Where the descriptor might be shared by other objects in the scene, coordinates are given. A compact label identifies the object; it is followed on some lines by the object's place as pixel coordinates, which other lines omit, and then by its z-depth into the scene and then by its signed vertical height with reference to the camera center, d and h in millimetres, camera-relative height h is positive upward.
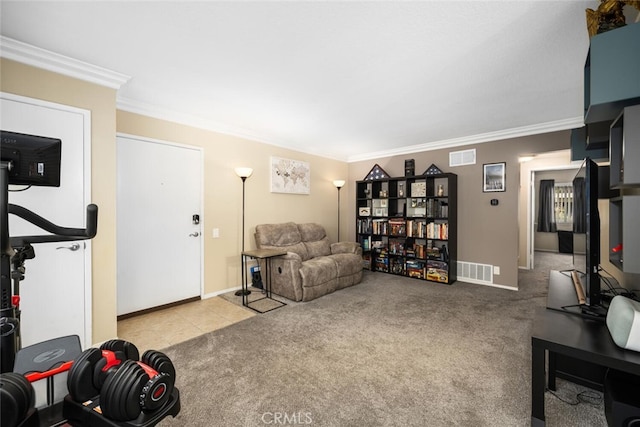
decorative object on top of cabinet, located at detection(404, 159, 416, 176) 5172 +844
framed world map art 4719 +655
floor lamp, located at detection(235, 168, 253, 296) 3943 +564
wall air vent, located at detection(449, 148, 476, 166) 4645 +933
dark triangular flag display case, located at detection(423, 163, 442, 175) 4783 +734
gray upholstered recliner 3695 -693
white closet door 2131 -88
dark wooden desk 1178 -596
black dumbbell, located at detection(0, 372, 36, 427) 684 -471
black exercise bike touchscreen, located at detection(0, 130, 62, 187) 1172 +245
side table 3536 -754
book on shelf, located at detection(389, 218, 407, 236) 5090 -251
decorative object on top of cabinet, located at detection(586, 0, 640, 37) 1344 +975
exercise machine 789 -517
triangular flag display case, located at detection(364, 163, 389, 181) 5548 +785
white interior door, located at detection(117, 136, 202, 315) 3154 -118
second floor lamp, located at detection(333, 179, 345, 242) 5762 +617
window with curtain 7543 +270
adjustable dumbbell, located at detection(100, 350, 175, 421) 858 -559
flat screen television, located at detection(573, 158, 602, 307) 1635 -135
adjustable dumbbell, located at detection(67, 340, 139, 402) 917 -529
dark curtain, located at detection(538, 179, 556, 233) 7695 +167
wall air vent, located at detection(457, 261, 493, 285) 4477 -971
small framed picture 4344 +566
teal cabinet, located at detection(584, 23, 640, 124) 1202 +633
